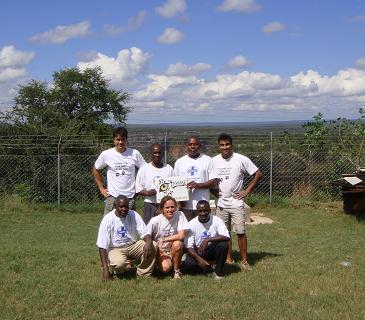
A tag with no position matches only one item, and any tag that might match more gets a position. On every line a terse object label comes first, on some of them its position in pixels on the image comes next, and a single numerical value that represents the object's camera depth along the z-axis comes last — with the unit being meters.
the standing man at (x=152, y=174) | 7.48
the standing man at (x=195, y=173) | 7.45
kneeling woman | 7.18
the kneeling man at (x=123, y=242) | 7.04
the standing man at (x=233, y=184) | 7.72
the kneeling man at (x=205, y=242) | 7.21
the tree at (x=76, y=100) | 25.70
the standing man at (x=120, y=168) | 7.64
